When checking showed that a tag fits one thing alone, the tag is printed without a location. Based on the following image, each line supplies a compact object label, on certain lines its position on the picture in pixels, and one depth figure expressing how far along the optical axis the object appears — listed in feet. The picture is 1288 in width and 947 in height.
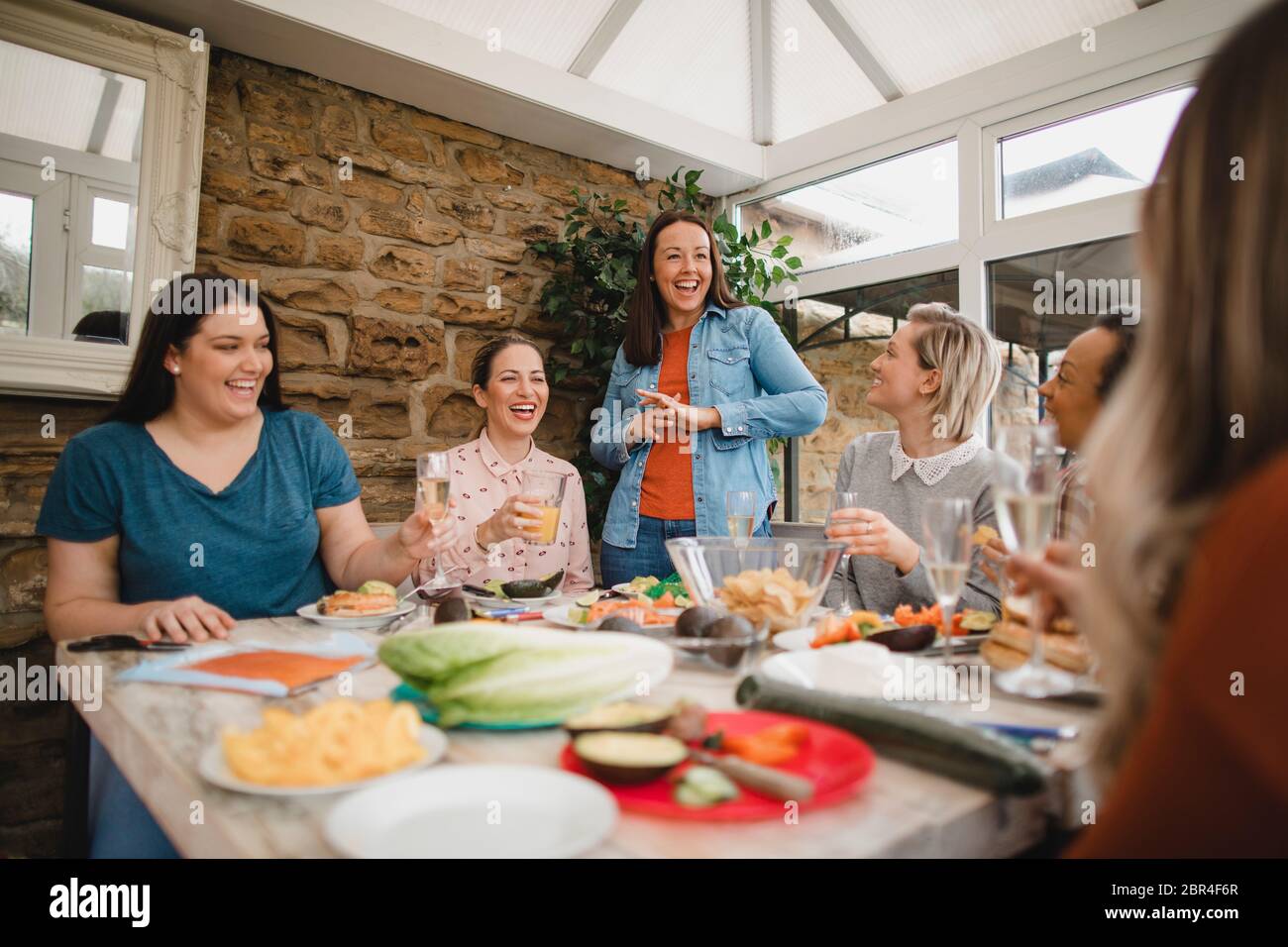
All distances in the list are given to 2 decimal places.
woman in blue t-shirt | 5.37
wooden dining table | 1.93
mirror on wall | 8.45
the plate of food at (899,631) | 3.86
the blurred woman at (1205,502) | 1.39
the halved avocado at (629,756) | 2.15
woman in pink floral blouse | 8.67
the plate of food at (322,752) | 2.18
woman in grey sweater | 7.20
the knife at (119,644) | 4.06
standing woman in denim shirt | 8.98
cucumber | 2.18
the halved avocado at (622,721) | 2.43
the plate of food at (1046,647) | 3.26
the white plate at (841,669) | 3.16
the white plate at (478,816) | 1.84
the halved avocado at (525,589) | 5.74
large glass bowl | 4.32
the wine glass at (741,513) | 5.26
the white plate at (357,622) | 4.83
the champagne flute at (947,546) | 3.34
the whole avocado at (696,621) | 3.70
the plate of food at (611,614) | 4.65
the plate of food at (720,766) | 2.07
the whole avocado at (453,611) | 4.32
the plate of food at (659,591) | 5.39
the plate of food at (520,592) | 5.68
